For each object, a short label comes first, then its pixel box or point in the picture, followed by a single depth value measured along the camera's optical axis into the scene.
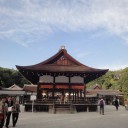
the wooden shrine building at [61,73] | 16.34
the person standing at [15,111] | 7.92
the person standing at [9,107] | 7.58
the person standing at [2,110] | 6.87
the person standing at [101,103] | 13.48
